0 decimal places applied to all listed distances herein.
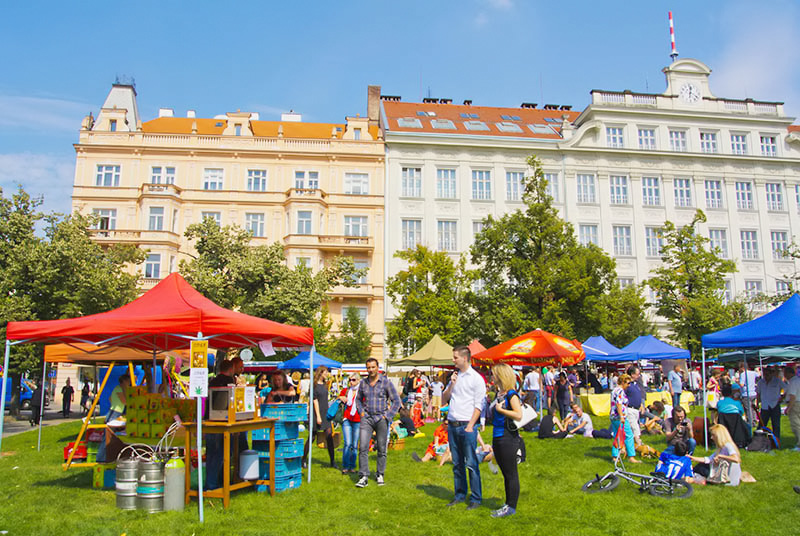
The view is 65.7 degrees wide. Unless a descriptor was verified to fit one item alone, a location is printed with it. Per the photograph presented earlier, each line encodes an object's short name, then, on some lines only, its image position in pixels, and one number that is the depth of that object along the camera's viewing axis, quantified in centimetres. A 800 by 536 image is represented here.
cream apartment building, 3962
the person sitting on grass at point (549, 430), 1586
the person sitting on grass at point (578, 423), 1617
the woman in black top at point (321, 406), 1187
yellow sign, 788
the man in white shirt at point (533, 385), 2019
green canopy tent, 2366
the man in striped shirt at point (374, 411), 973
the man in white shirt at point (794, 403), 1296
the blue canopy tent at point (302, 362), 2619
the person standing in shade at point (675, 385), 2188
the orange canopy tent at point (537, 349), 1750
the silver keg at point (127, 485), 813
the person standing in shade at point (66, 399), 2800
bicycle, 895
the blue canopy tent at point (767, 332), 1255
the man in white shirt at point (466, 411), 805
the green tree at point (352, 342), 3581
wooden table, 823
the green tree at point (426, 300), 3459
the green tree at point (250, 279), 2664
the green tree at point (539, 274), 3103
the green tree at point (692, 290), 3206
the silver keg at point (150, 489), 808
